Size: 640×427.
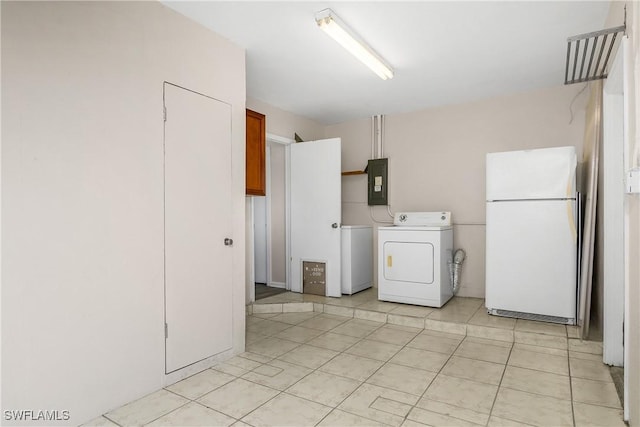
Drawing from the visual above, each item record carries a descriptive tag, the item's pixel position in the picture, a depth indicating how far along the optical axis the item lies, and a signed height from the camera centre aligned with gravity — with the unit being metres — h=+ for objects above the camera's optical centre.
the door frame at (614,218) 2.49 -0.11
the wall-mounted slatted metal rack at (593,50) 2.04 +1.19
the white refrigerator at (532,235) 3.28 -0.30
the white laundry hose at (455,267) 4.40 -0.79
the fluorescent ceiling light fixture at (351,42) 2.50 +1.27
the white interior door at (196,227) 2.46 -0.17
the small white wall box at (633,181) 1.58 +0.10
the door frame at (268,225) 4.28 -0.29
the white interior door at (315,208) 4.62 -0.06
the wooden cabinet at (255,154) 3.33 +0.47
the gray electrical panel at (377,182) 5.03 +0.30
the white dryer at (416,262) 3.96 -0.69
